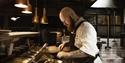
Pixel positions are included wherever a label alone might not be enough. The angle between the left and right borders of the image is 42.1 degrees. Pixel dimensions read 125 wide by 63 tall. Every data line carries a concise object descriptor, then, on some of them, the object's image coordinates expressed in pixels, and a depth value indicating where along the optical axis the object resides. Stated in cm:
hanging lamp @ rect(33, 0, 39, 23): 469
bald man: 198
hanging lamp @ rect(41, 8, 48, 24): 483
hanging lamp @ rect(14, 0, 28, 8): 263
